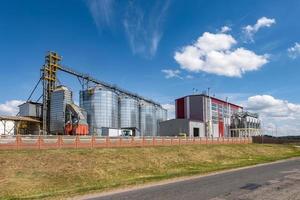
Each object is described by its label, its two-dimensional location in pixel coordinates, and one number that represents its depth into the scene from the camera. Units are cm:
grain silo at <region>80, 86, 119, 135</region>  4806
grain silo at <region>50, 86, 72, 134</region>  4165
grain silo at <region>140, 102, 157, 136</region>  6085
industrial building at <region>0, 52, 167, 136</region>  4144
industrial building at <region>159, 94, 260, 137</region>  5226
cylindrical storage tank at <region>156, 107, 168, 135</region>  6731
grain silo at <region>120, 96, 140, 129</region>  5487
